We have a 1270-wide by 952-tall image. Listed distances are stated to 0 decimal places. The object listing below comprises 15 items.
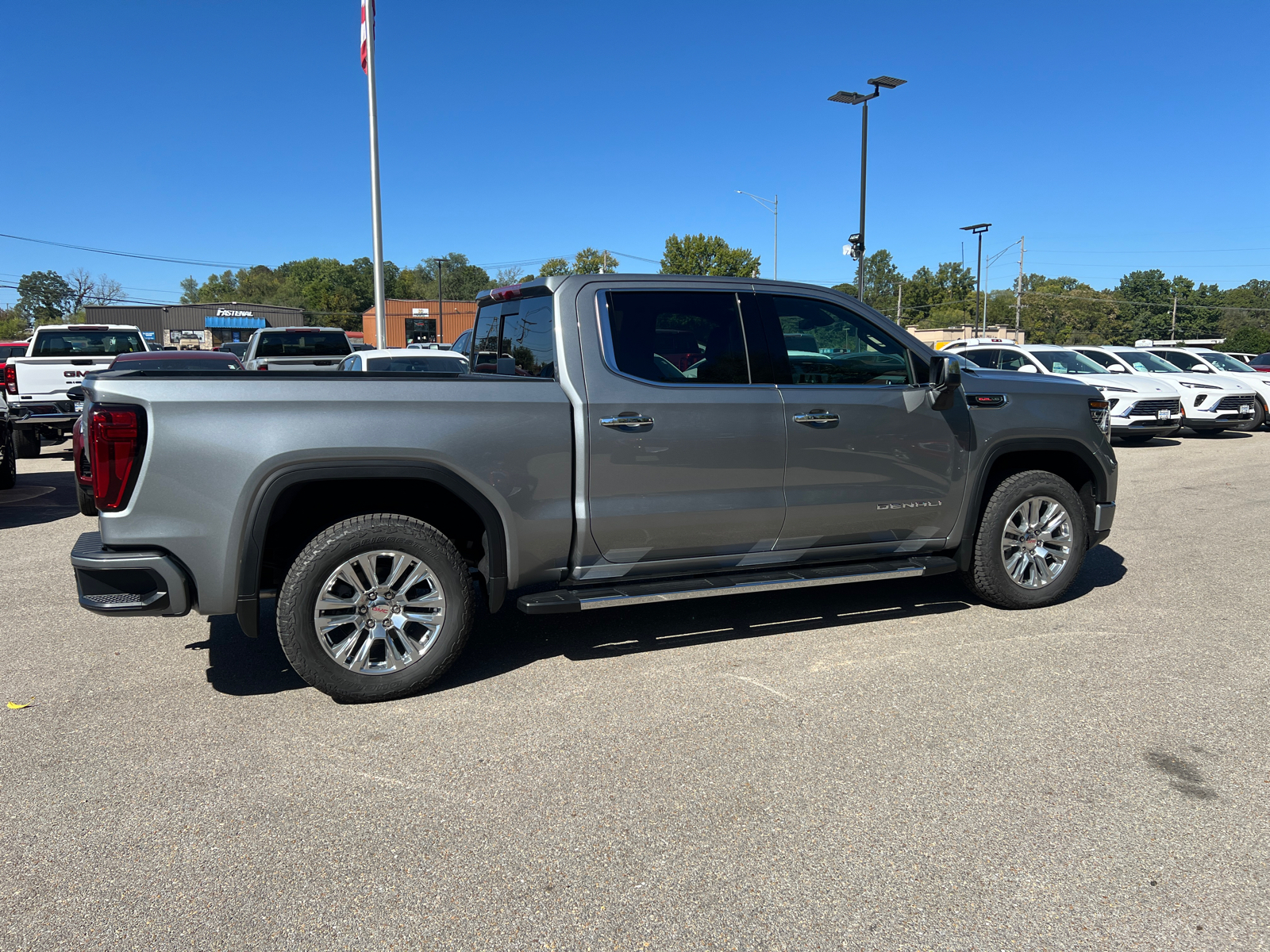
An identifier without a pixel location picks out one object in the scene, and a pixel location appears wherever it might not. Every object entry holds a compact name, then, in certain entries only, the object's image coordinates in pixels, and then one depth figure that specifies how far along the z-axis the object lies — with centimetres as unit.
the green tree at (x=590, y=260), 8982
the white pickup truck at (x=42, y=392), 1270
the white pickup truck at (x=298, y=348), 1614
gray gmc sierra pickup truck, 382
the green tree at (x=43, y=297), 11438
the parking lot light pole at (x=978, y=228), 3612
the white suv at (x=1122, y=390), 1549
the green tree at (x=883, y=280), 13750
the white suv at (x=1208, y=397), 1675
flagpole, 1964
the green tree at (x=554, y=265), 9849
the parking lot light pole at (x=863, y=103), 2089
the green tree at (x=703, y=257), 6675
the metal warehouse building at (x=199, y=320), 7975
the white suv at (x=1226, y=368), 1816
